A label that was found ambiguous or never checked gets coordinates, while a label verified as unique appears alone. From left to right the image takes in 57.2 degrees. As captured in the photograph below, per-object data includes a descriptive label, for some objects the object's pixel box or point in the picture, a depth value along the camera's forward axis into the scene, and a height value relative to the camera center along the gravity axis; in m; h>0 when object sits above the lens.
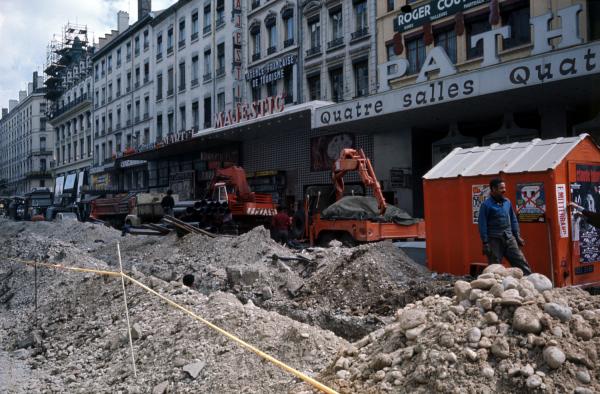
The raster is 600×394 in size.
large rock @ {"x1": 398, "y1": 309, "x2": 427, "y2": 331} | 4.35 -0.93
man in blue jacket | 7.68 -0.41
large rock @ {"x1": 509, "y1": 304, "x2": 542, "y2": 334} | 3.80 -0.85
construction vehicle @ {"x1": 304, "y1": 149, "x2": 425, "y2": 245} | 15.07 -0.50
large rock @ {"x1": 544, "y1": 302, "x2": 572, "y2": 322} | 3.90 -0.81
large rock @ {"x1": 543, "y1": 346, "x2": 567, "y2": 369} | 3.55 -1.03
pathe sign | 15.02 +3.89
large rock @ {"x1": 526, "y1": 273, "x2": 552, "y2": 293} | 4.75 -0.73
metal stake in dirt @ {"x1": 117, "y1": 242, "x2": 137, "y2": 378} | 5.76 -1.49
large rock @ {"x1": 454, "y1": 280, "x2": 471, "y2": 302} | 4.54 -0.74
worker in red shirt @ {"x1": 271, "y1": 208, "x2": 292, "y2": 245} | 17.16 -0.62
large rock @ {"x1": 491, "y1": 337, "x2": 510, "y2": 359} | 3.71 -1.00
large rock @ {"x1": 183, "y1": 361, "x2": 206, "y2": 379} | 5.27 -1.52
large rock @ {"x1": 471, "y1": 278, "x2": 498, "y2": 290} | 4.61 -0.70
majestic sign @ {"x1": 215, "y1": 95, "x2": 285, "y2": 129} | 26.27 +4.96
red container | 8.47 -0.05
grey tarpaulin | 15.40 -0.18
